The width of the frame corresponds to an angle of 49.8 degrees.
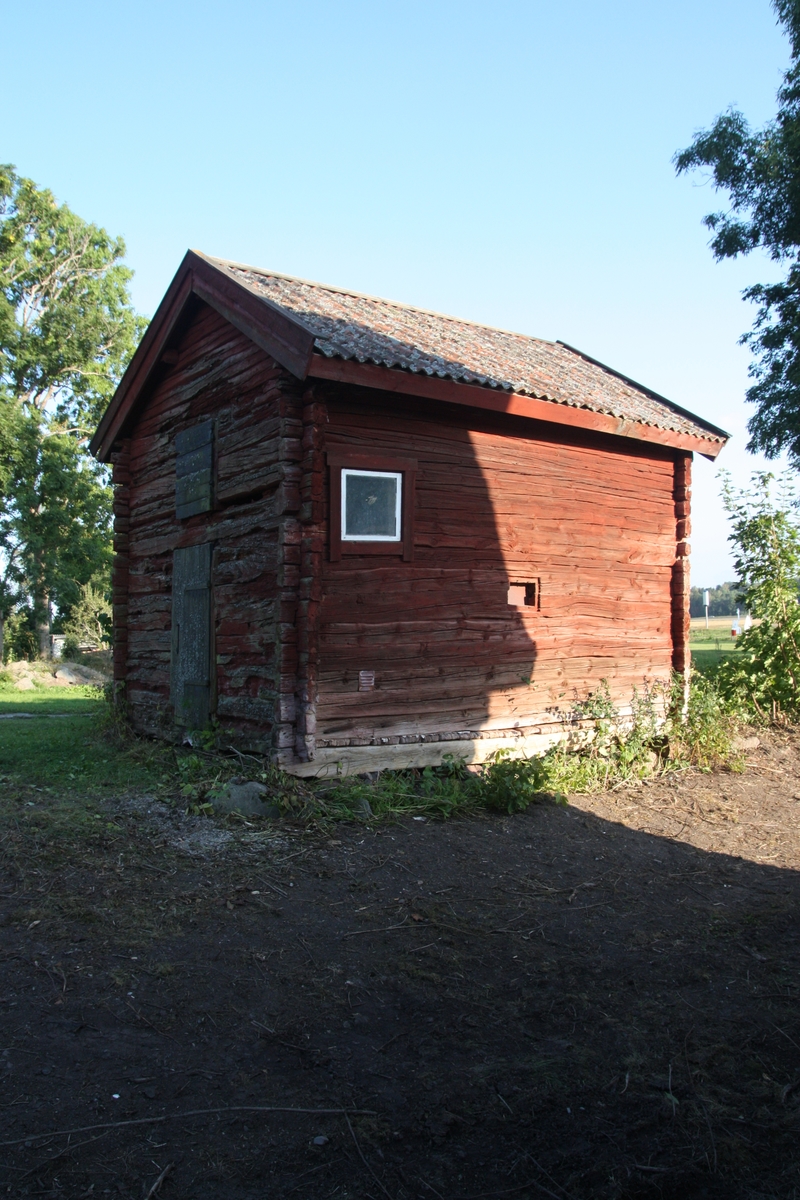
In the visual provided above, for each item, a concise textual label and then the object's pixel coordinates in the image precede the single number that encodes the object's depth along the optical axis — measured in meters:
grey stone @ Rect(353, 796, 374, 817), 7.51
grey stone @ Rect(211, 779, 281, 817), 7.40
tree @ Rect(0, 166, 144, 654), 26.58
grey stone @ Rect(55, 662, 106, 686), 23.98
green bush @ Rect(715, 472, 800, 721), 12.94
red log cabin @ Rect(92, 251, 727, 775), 7.91
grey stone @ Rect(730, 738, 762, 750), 11.39
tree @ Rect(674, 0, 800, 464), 18.16
